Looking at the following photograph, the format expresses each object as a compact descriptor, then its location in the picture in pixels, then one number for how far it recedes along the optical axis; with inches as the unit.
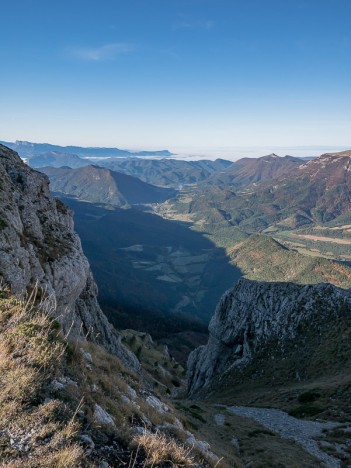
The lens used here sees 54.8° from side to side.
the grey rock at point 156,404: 719.6
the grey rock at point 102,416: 457.7
